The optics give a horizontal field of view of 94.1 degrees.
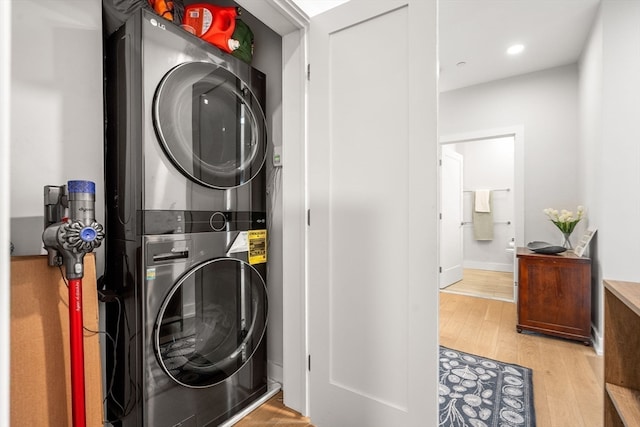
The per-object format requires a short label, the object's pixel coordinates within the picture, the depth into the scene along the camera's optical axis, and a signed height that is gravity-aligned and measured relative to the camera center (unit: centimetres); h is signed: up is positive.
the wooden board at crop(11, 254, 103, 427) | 93 -44
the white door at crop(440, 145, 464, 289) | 407 -12
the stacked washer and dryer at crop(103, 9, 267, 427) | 120 -8
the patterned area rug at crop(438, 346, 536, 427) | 153 -107
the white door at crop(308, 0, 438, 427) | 121 -2
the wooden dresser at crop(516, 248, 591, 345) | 246 -73
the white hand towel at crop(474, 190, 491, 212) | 551 +17
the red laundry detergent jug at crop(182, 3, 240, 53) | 150 +96
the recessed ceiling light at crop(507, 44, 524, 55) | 296 +163
